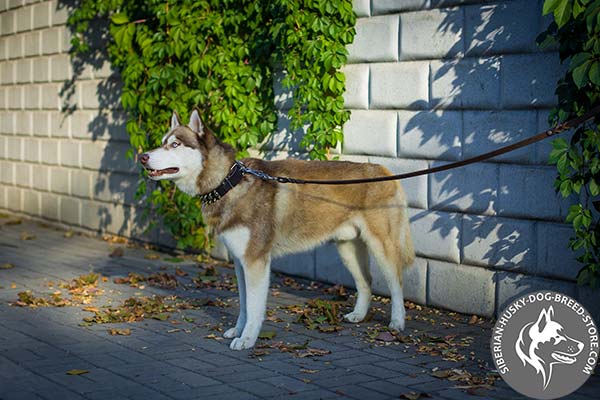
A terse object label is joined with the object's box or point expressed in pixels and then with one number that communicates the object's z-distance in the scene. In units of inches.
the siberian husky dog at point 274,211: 249.6
